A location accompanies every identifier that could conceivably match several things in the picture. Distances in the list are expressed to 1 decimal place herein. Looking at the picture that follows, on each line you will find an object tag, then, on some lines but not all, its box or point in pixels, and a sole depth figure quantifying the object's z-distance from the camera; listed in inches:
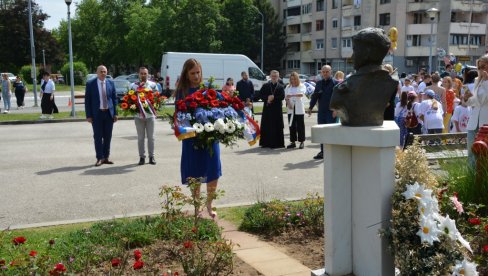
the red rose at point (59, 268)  135.4
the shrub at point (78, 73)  2506.2
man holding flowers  426.0
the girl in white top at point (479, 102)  304.0
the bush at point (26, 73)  2187.7
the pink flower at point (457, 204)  169.5
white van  1296.8
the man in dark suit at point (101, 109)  421.4
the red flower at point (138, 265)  138.3
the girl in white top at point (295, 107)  514.0
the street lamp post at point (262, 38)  2570.6
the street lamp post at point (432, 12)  1162.0
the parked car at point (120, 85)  1267.0
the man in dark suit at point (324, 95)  458.6
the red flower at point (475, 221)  167.6
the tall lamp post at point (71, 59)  799.7
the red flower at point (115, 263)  137.7
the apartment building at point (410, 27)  2349.3
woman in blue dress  245.1
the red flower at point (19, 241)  143.6
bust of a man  160.2
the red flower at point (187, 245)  164.9
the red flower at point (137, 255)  141.9
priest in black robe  526.0
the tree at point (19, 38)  2413.9
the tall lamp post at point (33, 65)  954.1
